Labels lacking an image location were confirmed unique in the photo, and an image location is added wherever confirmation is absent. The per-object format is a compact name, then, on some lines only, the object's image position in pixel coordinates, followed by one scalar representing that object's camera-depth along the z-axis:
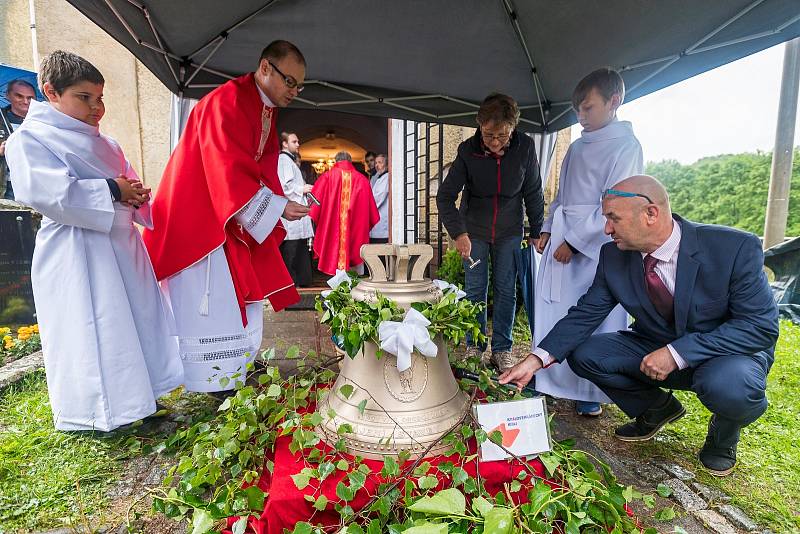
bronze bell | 1.41
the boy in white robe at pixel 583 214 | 2.44
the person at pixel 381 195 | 7.10
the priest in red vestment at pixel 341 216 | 5.98
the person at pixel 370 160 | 8.28
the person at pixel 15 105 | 4.31
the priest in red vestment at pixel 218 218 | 2.26
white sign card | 1.38
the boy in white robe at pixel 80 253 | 1.98
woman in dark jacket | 3.18
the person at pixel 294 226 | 5.90
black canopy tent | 2.60
